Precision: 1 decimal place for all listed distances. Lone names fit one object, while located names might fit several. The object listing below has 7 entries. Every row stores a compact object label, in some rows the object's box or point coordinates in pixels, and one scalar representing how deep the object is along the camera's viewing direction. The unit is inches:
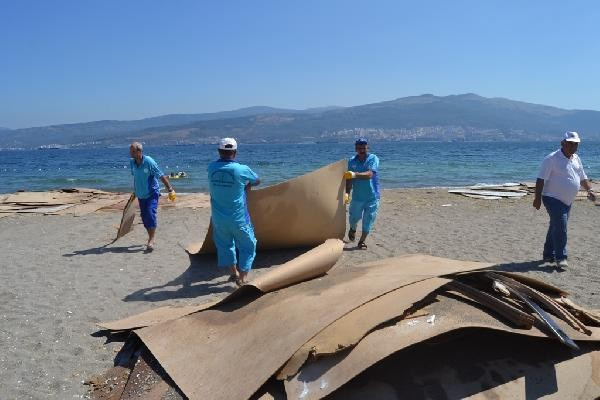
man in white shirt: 262.2
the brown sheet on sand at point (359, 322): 126.6
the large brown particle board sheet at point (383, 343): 120.8
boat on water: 1159.9
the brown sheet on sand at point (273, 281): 173.5
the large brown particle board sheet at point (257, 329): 131.5
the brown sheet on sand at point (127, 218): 351.3
